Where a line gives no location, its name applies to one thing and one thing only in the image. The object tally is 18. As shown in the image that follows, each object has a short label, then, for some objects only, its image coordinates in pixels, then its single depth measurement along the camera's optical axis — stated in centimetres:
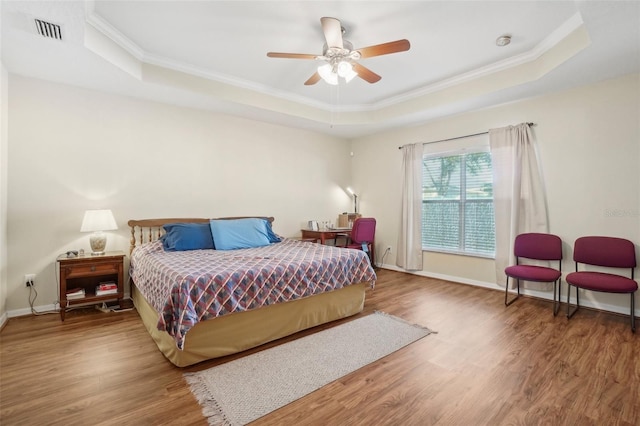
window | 425
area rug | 171
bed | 208
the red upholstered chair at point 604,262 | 272
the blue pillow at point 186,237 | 342
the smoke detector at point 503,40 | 288
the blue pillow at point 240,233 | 359
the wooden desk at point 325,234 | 489
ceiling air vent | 224
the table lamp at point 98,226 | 310
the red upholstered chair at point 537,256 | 316
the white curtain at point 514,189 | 368
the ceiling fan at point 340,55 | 233
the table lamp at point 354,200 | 599
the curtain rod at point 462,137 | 373
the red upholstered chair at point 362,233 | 471
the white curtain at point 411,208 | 491
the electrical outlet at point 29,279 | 307
